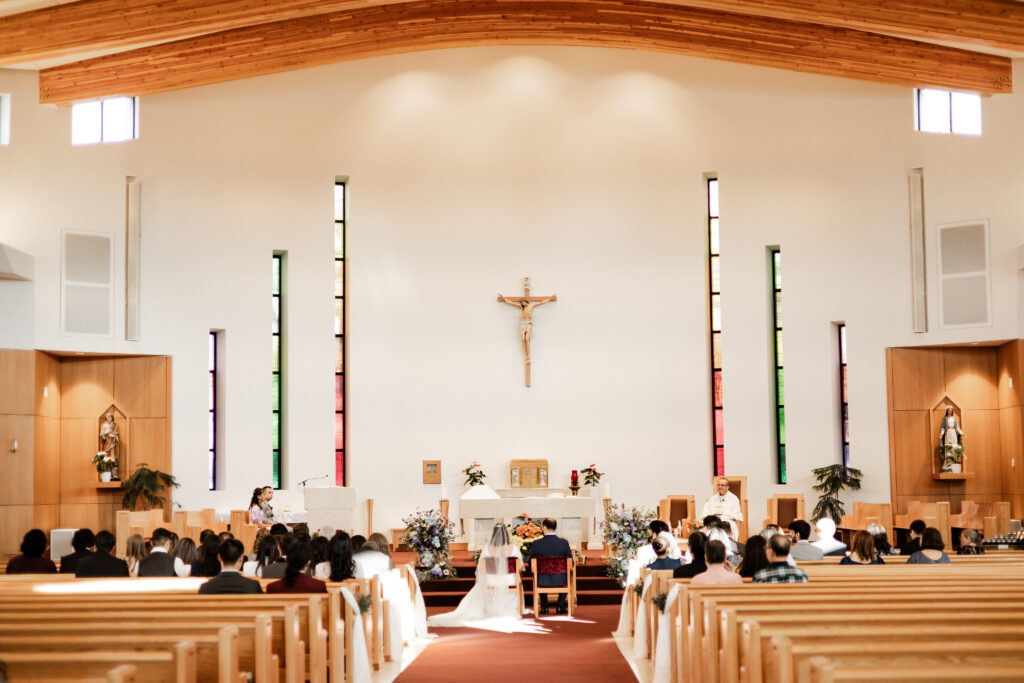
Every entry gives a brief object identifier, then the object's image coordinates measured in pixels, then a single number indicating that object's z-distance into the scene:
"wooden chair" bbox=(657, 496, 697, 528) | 14.72
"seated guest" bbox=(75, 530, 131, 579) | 7.68
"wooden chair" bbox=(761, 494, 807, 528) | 14.41
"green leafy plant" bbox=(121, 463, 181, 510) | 14.01
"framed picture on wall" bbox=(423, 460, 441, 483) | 15.49
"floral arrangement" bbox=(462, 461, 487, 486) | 15.12
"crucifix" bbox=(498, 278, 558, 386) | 15.64
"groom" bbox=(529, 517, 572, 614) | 10.19
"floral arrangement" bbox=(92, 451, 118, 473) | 14.27
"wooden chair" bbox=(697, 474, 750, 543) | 14.17
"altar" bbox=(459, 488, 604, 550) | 13.12
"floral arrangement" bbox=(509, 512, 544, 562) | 11.13
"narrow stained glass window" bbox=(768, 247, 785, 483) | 15.48
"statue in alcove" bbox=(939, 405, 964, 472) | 14.36
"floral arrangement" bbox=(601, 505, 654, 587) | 11.00
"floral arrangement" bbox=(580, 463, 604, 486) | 14.91
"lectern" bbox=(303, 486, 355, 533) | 12.79
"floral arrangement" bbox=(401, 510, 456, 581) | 11.43
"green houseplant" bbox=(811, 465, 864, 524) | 14.47
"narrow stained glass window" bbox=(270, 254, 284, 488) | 15.52
